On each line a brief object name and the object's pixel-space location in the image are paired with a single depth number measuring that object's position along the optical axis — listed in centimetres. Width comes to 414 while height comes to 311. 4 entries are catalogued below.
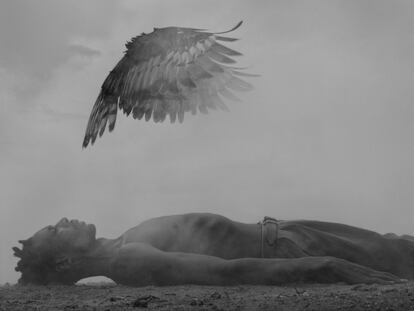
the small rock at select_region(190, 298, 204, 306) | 506
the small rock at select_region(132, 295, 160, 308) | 514
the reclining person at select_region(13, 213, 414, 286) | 639
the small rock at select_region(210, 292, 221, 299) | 540
